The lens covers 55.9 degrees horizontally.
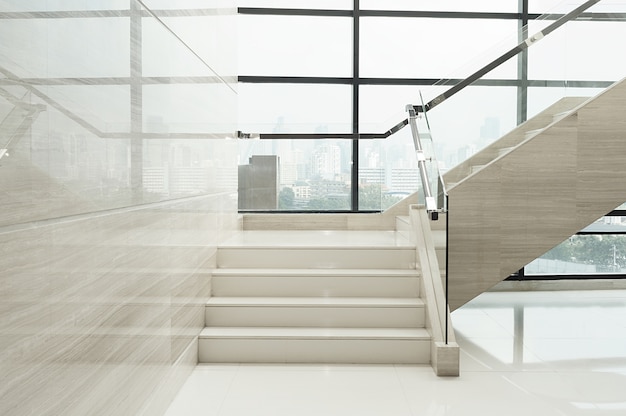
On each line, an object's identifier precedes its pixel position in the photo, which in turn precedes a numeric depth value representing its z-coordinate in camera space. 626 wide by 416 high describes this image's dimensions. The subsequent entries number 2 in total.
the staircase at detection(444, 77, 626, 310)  4.66
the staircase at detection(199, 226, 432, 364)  4.10
